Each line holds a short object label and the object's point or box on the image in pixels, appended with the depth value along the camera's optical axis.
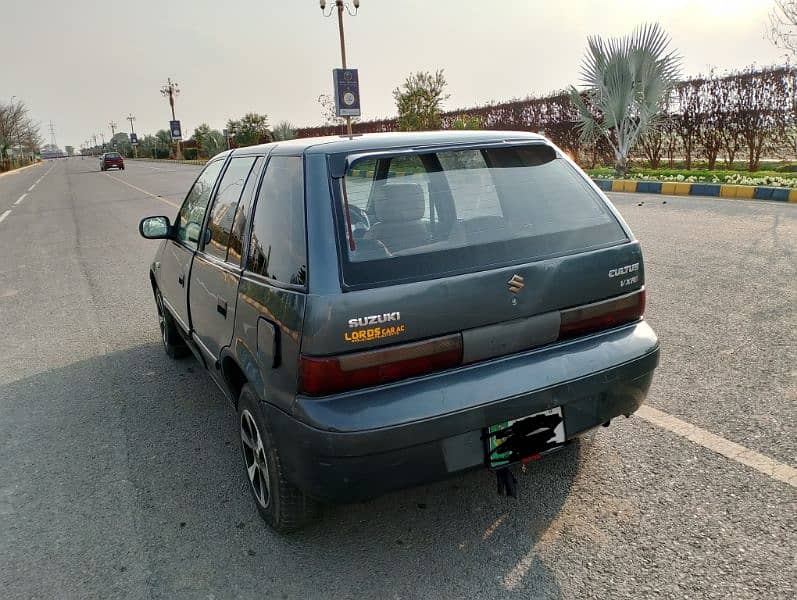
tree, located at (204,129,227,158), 56.87
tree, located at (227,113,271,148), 52.09
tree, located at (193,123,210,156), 61.67
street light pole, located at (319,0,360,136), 26.67
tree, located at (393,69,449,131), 25.19
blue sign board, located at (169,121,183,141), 66.69
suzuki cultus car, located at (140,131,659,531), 2.15
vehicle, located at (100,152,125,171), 53.38
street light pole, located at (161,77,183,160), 68.25
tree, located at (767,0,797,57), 13.55
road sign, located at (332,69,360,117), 25.66
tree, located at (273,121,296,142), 46.31
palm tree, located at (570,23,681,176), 15.56
